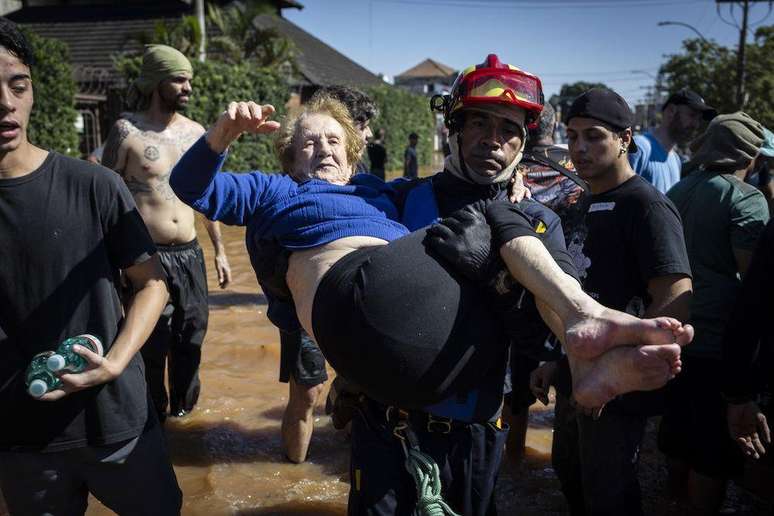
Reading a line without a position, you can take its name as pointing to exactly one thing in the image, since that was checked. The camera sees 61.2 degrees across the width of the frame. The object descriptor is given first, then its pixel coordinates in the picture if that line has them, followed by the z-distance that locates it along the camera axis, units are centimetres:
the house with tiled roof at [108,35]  1800
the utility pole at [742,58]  2735
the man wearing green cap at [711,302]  326
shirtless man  432
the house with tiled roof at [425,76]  7855
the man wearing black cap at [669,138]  512
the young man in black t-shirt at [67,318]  211
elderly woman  169
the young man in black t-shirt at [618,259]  280
